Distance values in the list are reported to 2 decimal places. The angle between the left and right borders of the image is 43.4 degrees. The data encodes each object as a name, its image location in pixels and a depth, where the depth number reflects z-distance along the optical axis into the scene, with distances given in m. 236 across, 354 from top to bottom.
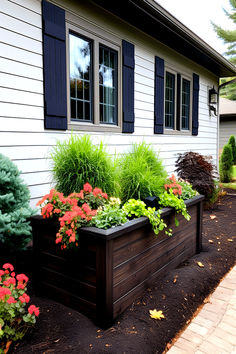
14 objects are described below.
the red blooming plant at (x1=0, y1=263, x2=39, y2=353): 1.75
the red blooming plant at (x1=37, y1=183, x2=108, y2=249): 2.12
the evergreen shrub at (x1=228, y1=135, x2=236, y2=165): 14.77
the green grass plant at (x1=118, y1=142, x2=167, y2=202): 2.99
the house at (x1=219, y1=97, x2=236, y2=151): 17.44
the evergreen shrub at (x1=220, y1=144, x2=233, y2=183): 10.36
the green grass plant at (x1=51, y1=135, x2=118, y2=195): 2.81
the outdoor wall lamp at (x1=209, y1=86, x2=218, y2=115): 8.30
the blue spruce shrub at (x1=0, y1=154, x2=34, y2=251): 2.40
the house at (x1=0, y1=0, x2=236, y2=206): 3.20
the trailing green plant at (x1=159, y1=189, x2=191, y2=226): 2.87
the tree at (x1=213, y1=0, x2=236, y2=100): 20.72
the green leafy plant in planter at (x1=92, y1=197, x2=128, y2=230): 2.18
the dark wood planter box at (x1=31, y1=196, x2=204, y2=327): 2.04
